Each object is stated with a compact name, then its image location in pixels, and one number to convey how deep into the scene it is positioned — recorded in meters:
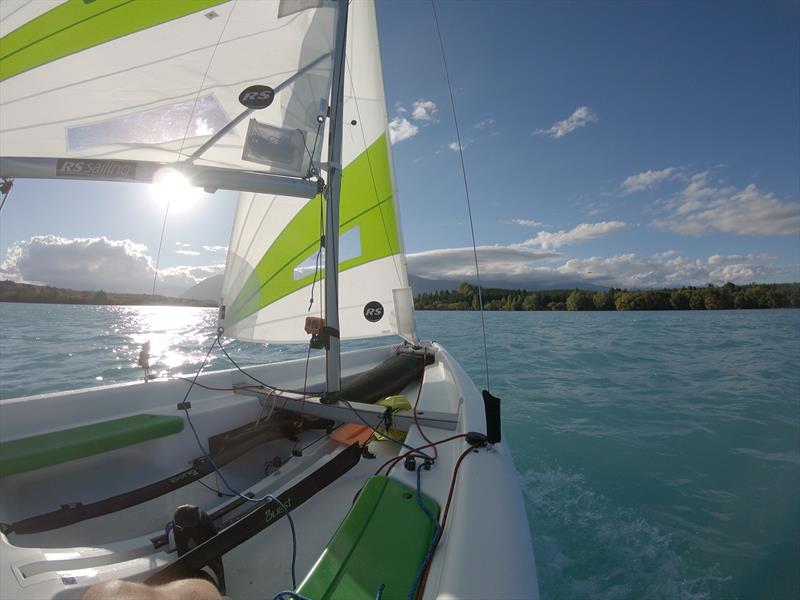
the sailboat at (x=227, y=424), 1.13
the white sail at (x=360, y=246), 3.44
